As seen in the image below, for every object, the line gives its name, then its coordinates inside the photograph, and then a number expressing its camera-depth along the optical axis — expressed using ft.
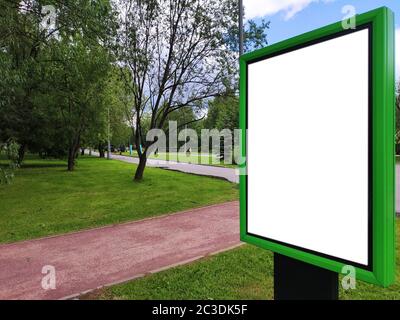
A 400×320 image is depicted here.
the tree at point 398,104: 118.95
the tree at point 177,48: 49.03
